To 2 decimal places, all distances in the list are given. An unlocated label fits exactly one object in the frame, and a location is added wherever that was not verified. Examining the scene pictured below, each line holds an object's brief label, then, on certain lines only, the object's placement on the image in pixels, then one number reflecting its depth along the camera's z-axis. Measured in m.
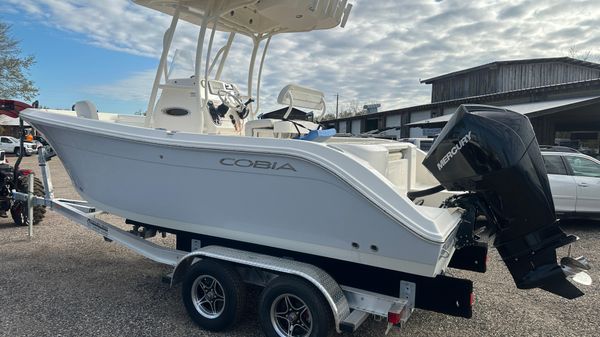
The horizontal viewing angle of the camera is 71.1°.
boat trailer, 2.85
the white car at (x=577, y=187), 7.42
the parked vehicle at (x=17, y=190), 6.60
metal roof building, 14.97
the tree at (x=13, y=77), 23.84
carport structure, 12.89
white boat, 2.73
